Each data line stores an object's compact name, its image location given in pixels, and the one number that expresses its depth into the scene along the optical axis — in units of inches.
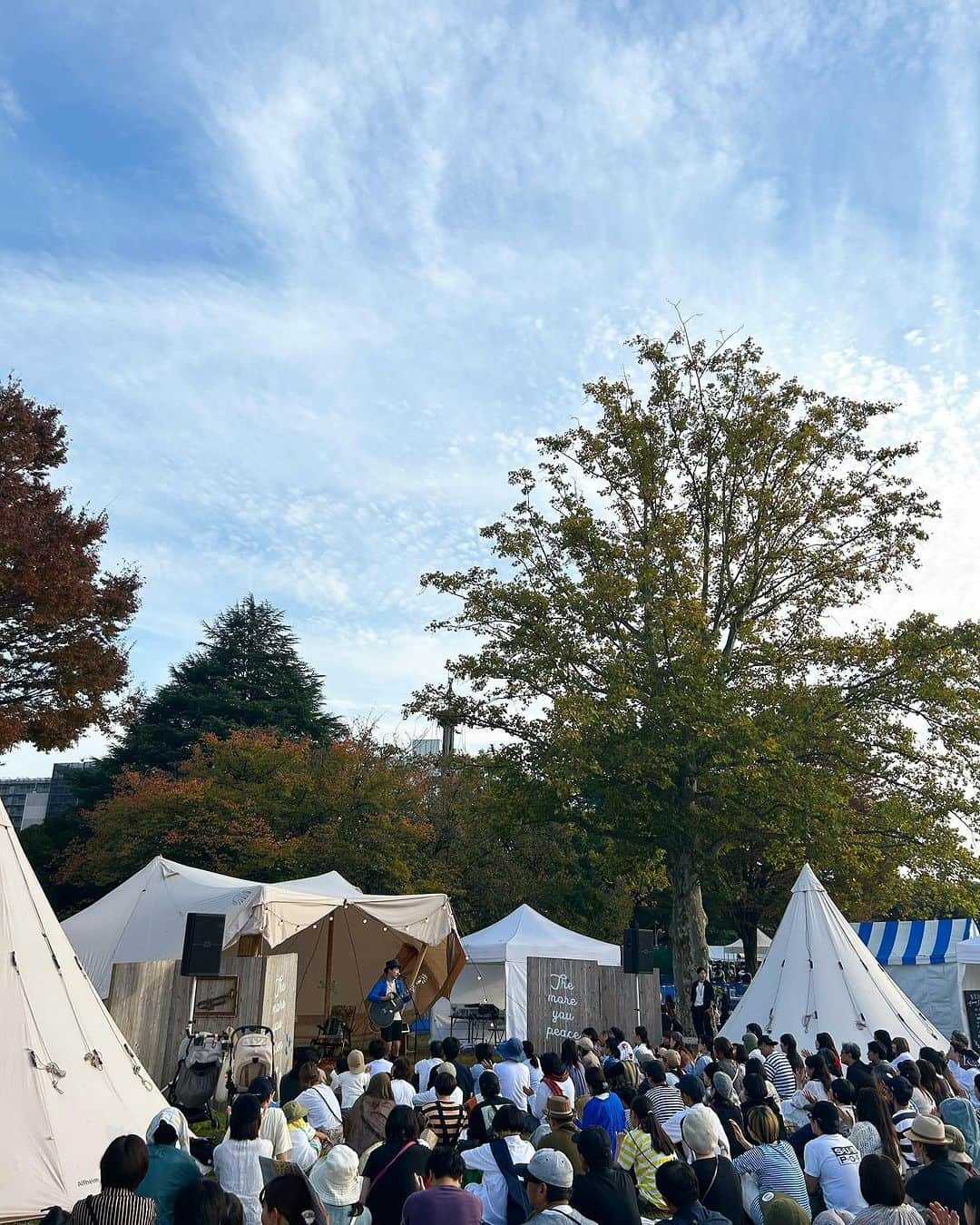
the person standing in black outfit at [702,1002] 633.0
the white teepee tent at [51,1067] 271.3
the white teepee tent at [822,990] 539.8
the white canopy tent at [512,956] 722.2
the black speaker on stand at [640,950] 541.6
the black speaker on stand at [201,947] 444.8
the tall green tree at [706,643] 719.1
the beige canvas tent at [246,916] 561.0
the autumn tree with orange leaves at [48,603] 591.8
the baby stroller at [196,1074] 409.1
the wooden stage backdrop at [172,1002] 471.5
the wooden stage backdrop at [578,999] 535.2
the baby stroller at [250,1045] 420.4
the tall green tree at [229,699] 1326.3
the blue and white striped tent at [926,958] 804.6
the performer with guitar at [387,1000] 539.2
